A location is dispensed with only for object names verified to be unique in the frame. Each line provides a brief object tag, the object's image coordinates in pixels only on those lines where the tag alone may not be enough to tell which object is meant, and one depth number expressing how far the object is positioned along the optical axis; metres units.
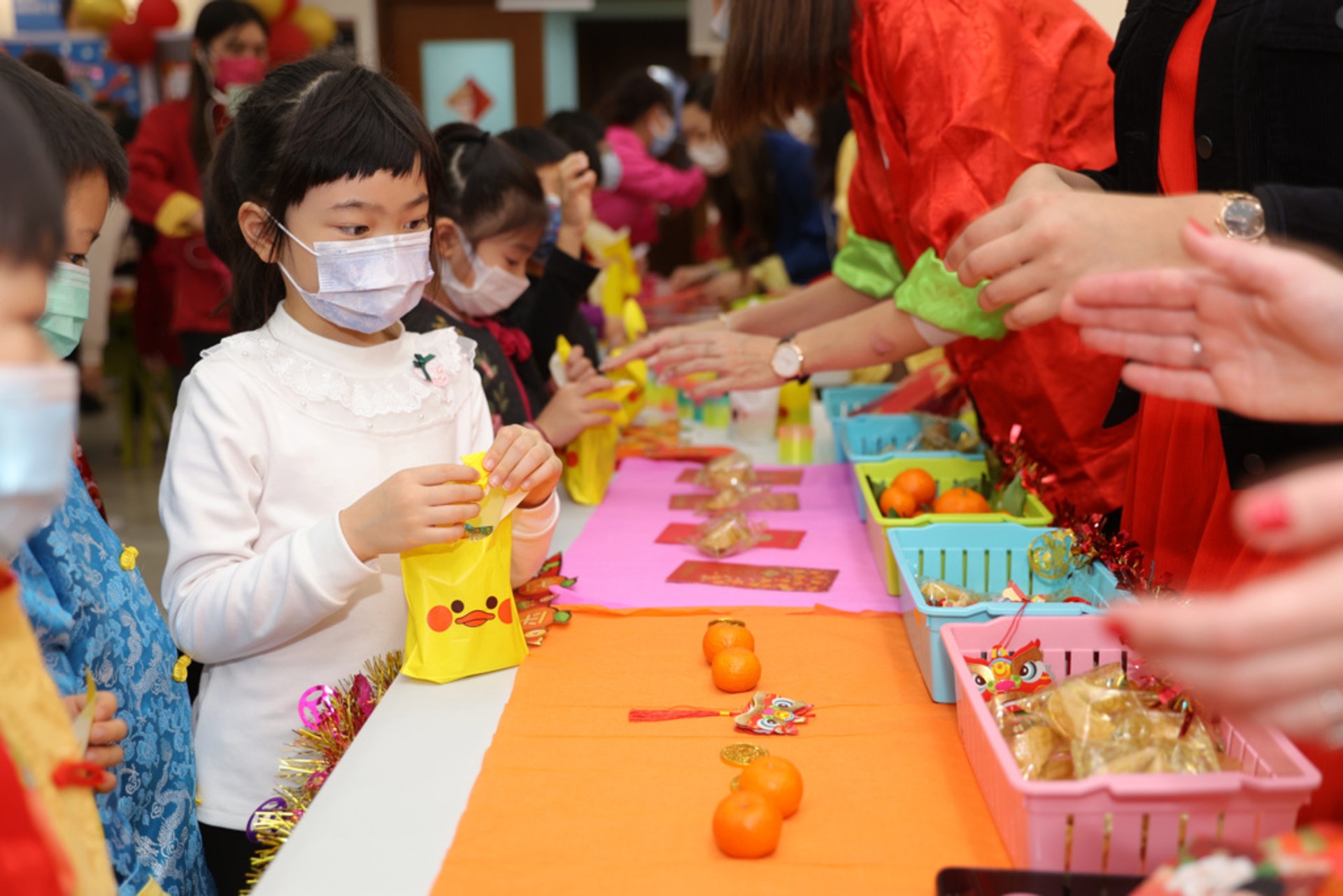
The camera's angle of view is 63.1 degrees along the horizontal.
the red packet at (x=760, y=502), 2.19
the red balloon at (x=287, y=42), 5.28
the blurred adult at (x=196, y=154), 3.78
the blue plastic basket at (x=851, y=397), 3.01
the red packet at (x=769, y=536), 1.93
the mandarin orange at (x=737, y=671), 1.29
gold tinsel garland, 1.22
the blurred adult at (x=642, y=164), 5.18
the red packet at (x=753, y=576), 1.69
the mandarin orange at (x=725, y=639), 1.38
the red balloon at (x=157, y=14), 6.09
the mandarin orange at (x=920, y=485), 1.89
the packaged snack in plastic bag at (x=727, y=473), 2.26
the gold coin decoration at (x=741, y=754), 1.13
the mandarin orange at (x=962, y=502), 1.77
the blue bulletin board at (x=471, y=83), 8.78
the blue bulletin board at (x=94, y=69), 7.24
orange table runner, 0.95
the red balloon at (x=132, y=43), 6.26
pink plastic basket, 0.85
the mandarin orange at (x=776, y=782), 1.00
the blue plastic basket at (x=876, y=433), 2.52
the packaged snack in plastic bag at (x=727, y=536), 1.85
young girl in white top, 1.35
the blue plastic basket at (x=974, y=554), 1.61
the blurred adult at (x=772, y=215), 5.09
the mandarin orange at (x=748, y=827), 0.94
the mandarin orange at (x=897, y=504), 1.79
